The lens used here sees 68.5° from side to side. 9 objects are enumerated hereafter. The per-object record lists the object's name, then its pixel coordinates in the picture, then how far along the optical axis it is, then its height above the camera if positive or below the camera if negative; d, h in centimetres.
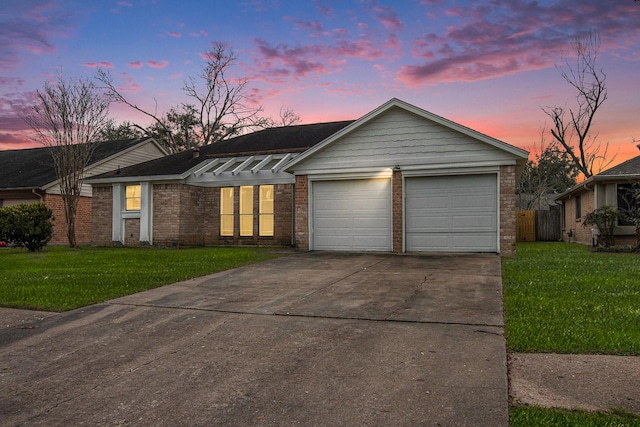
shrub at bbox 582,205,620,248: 1803 -7
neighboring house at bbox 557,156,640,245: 1832 +118
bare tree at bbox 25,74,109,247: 1914 +388
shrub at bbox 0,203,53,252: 1659 -18
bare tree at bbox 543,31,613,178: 2995 +836
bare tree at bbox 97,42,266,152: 3966 +972
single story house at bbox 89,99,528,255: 1412 +91
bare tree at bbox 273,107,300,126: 4269 +945
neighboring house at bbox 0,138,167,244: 2516 +260
